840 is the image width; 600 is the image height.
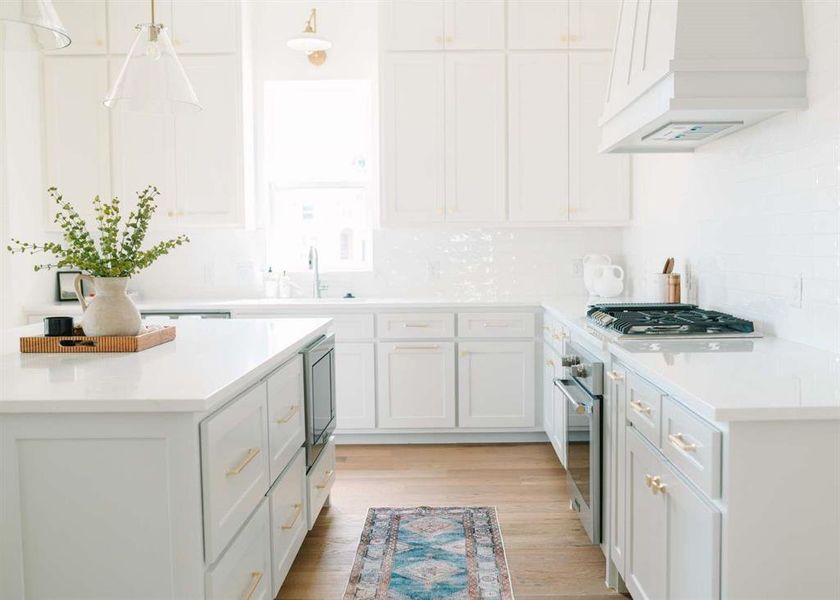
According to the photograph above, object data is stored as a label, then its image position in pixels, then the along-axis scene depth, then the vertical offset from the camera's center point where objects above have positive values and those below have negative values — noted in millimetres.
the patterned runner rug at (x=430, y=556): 2672 -1176
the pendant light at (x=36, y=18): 1921 +649
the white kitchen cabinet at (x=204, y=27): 4668 +1493
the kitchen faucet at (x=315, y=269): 4898 -44
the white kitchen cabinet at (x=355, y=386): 4535 -763
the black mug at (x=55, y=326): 2475 -208
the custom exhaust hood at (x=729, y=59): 2449 +669
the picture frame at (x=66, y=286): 4957 -147
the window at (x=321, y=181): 5172 +571
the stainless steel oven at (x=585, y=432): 2729 -673
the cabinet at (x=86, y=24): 4688 +1522
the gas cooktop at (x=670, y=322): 2615 -231
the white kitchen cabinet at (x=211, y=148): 4695 +735
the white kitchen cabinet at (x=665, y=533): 1680 -710
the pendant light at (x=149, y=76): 2469 +631
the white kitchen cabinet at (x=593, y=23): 4582 +1474
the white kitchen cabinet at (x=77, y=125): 4711 +889
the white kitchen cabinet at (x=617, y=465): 2459 -706
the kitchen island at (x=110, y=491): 1679 -521
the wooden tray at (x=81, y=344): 2424 -261
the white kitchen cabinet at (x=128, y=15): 4672 +1570
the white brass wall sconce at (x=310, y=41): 4754 +1426
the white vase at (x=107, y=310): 2473 -154
